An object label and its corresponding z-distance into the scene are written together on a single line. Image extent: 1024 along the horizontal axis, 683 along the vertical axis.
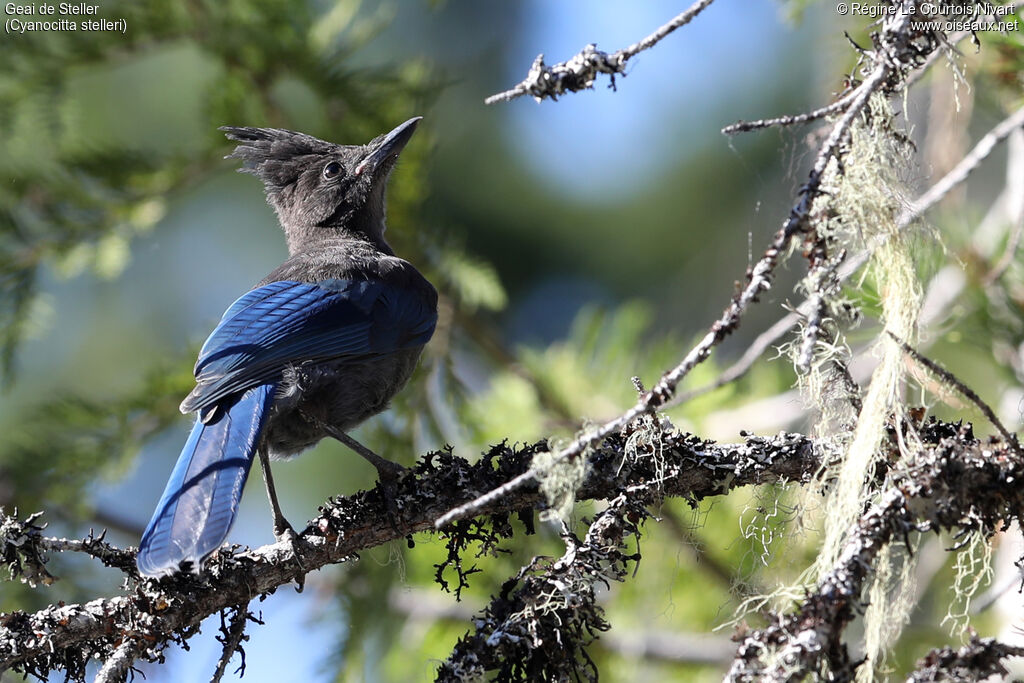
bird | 7.78
